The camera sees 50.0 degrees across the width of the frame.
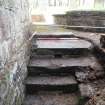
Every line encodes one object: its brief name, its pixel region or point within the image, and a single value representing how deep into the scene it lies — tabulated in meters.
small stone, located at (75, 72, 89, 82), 1.79
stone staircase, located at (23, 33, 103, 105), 1.75
